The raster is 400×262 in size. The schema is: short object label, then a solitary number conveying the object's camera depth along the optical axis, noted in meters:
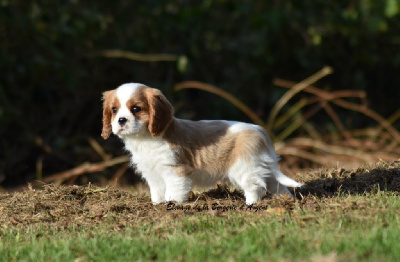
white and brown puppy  11.84
